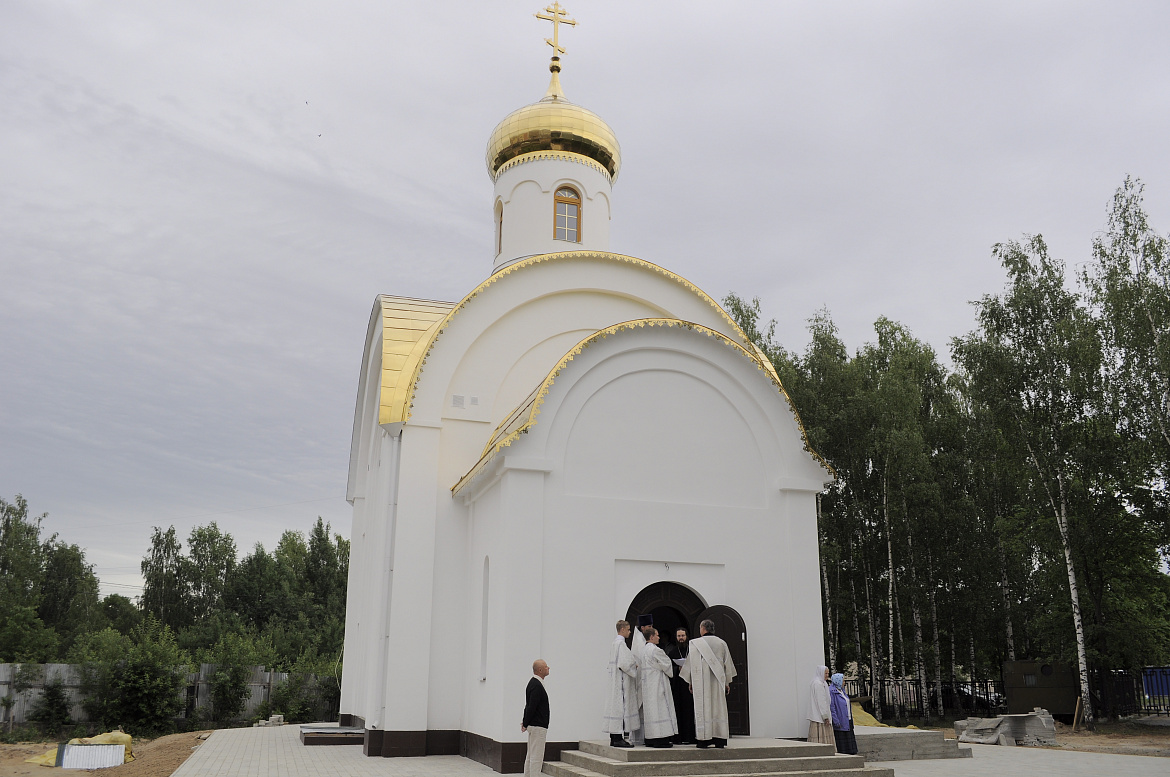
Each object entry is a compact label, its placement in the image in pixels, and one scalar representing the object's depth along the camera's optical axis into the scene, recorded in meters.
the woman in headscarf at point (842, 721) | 9.71
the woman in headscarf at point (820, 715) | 9.62
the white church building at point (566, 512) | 9.51
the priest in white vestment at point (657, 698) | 8.20
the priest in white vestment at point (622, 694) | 8.26
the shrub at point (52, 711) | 18.41
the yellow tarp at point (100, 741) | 13.30
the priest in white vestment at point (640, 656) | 8.30
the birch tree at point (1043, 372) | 16.47
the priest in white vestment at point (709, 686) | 8.20
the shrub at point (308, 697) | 19.75
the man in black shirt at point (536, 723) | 7.39
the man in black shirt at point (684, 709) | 8.55
